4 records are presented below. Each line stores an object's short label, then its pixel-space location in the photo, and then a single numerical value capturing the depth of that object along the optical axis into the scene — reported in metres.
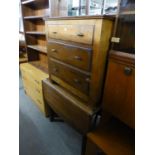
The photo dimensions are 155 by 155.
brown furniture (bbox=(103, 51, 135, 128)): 0.90
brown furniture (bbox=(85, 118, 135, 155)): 1.09
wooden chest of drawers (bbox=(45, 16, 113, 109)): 1.02
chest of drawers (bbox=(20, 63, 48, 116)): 2.11
